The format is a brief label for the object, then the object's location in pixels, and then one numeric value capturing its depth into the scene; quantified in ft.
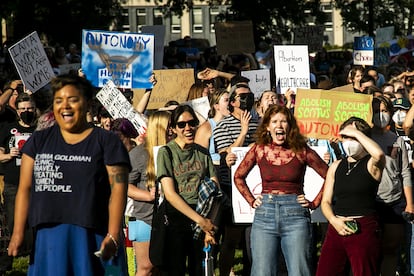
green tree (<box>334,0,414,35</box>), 142.83
